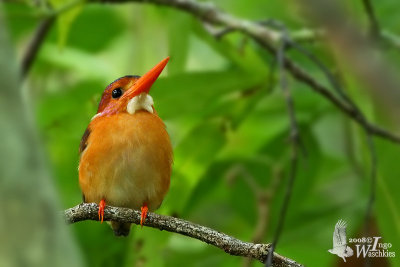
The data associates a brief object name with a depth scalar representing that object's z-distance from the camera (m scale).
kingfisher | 5.42
